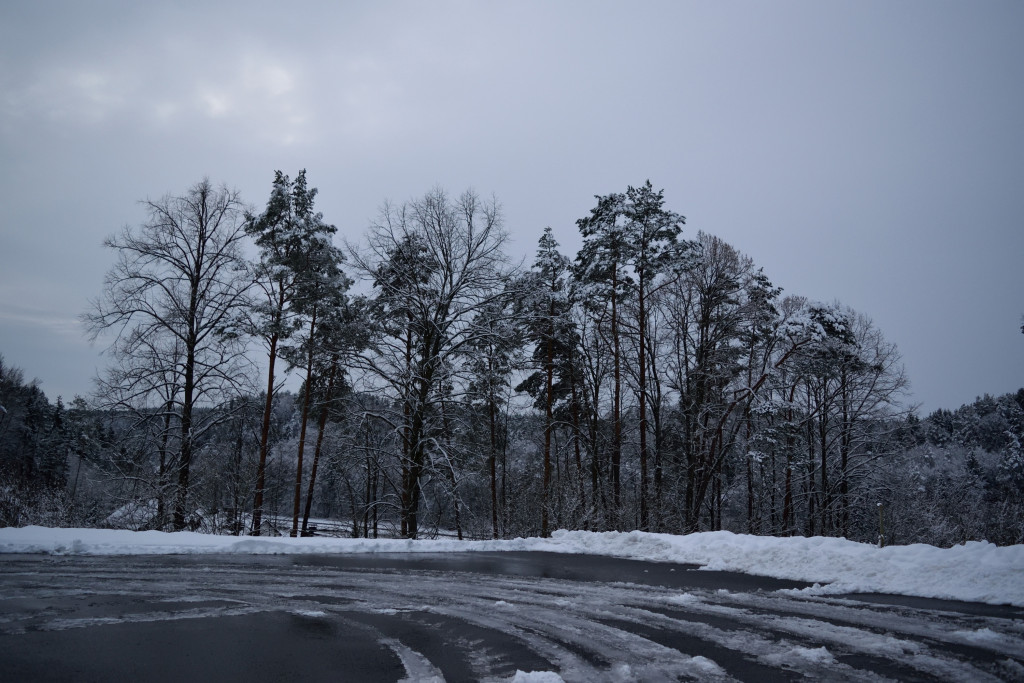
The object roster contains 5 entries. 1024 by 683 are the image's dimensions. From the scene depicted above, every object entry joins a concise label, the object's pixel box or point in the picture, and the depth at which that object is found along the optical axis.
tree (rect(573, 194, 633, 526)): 25.72
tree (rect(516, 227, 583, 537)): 26.47
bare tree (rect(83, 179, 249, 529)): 20.97
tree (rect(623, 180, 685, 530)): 24.97
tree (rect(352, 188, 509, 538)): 20.44
